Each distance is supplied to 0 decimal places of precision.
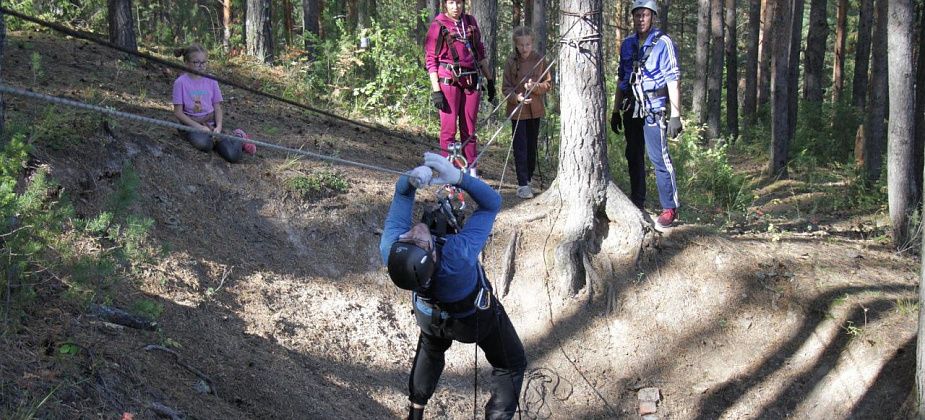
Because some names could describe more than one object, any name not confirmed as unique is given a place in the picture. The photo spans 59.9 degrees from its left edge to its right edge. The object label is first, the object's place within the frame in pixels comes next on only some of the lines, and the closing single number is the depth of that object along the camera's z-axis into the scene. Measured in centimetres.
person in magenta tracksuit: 824
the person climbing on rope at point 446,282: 466
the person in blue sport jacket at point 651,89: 770
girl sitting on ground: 772
